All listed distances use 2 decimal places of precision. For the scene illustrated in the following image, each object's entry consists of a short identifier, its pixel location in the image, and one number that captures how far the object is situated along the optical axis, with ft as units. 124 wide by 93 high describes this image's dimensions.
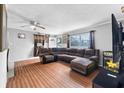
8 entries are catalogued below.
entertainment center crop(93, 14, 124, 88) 3.02
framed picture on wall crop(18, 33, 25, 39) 18.55
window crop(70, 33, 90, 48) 17.27
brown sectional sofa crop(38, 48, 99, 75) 10.47
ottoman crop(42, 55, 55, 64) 15.74
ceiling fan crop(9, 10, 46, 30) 9.23
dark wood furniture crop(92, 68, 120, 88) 3.47
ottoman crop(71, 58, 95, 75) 10.09
